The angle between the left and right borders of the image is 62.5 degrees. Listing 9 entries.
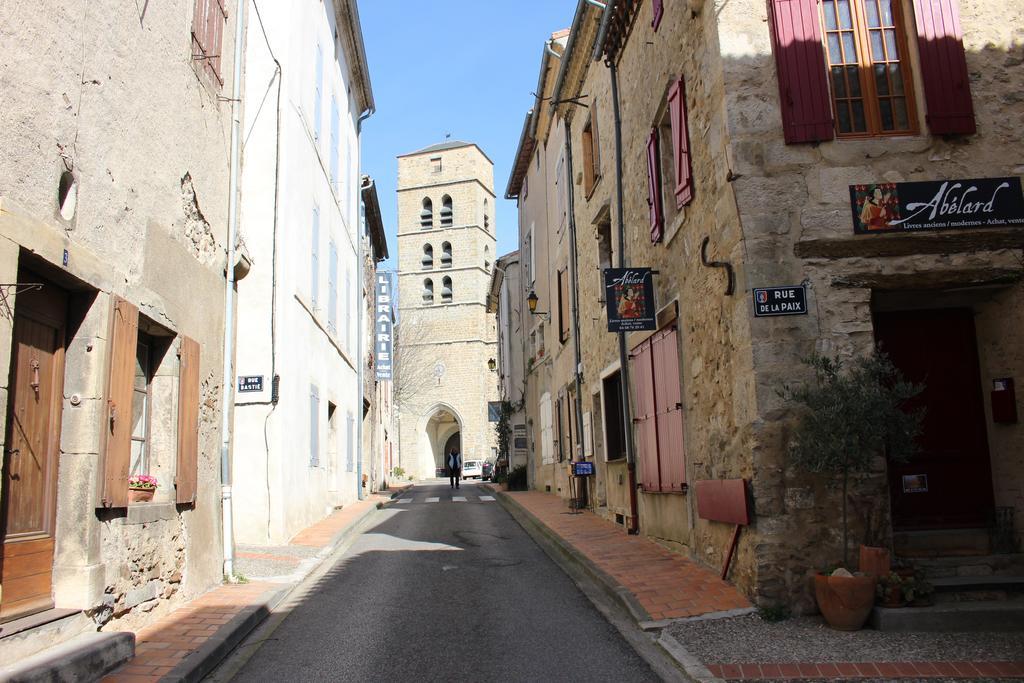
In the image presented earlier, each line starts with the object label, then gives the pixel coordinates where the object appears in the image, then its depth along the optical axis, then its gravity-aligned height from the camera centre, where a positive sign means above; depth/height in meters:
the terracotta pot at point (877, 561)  5.84 -0.77
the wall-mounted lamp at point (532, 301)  18.74 +3.59
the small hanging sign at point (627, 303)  9.26 +1.71
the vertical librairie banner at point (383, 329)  28.47 +4.74
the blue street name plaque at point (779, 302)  6.44 +1.14
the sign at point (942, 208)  6.57 +1.83
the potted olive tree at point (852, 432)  5.64 +0.11
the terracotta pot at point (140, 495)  6.30 -0.10
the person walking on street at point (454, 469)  29.39 -0.04
